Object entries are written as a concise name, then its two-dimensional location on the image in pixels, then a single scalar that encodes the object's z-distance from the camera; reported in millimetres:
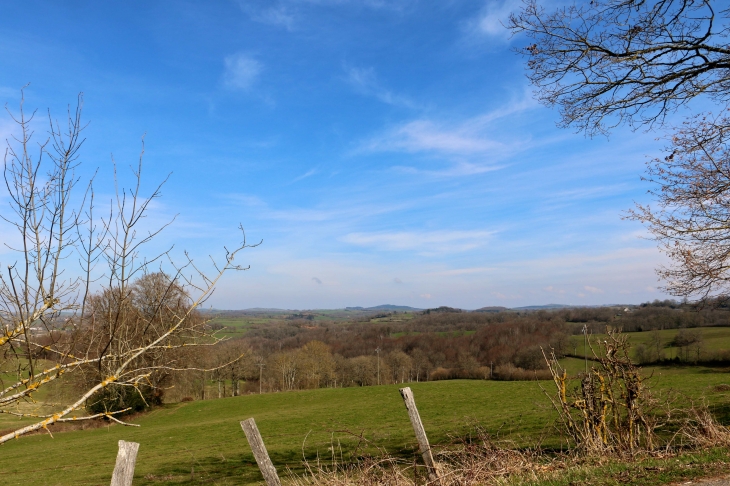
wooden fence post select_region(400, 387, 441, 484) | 5162
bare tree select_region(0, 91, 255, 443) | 3805
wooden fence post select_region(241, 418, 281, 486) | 4980
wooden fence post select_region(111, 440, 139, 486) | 3936
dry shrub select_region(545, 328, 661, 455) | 6344
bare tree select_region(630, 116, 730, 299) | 8477
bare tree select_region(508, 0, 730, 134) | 7977
